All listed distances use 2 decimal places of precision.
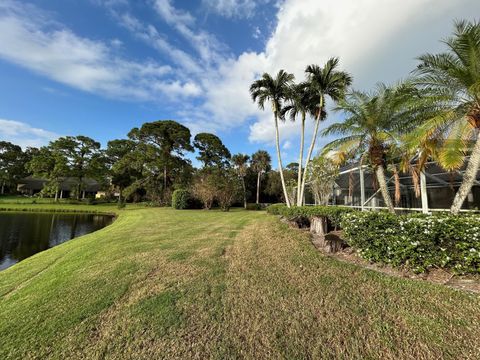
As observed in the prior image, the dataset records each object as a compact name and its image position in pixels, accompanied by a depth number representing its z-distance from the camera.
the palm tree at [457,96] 5.45
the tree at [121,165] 32.09
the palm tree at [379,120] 7.49
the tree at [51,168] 31.06
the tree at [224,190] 24.14
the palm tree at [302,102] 13.27
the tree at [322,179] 15.13
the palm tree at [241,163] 33.97
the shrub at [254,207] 28.92
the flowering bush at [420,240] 3.82
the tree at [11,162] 41.32
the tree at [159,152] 30.95
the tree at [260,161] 37.38
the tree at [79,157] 32.19
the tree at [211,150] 36.56
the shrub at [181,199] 25.09
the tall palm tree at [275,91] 13.65
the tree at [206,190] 23.66
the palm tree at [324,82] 12.17
